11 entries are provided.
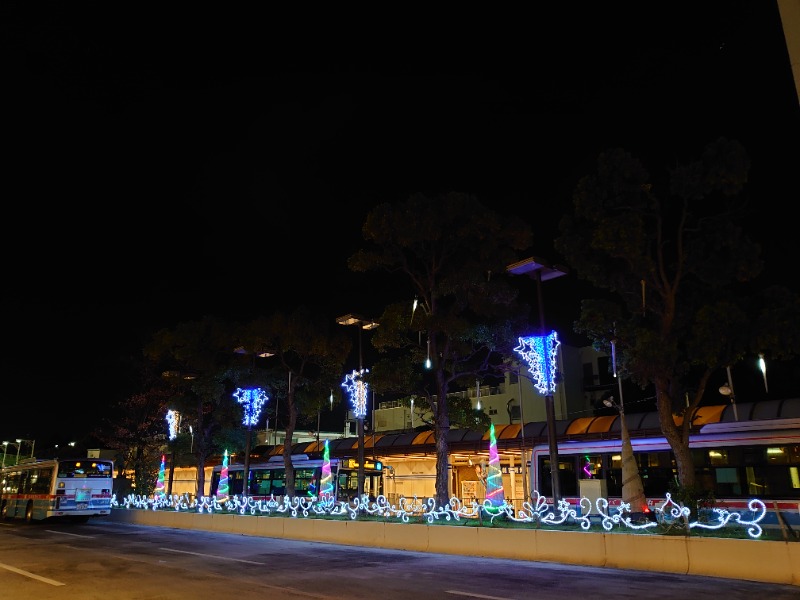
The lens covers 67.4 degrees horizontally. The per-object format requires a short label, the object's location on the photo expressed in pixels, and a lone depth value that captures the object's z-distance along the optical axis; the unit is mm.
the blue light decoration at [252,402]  25797
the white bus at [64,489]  25109
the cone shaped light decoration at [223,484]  27484
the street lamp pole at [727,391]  20897
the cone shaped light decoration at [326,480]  23047
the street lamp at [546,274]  14867
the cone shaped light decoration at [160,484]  32219
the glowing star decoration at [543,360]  15752
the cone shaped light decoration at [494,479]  16609
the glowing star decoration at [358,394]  22125
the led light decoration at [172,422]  31453
